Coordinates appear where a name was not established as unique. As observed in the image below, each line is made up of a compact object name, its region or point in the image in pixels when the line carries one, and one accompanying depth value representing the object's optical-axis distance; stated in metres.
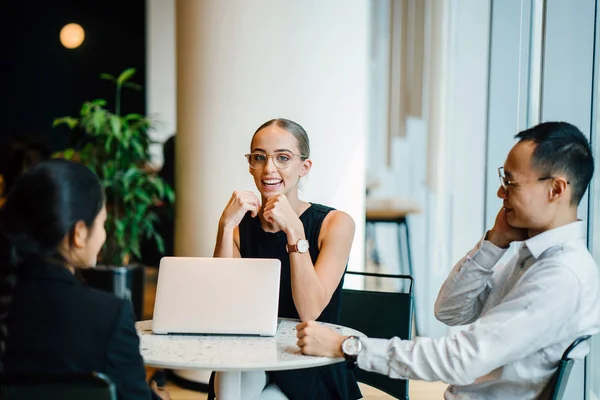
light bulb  8.33
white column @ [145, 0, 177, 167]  8.98
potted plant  4.63
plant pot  4.72
